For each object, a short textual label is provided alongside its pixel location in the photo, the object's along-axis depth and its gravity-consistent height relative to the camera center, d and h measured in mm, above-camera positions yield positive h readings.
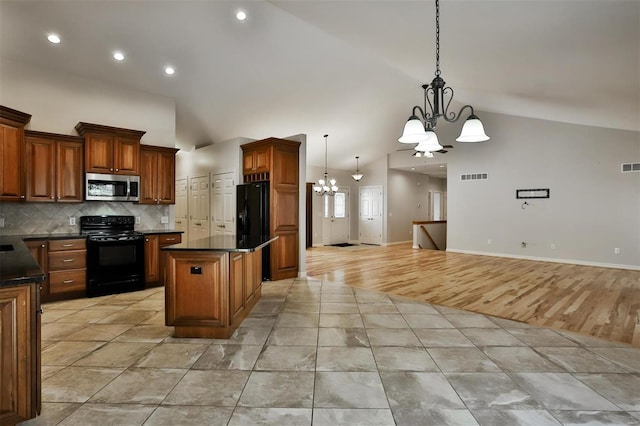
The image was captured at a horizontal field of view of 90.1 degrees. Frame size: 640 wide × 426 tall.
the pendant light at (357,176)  10351 +1227
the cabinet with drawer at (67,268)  4074 -691
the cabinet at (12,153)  3701 +743
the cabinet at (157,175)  5102 +665
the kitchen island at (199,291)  2992 -716
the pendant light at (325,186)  9586 +891
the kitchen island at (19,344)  1588 -656
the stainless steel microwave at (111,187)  4480 +409
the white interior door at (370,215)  11281 -41
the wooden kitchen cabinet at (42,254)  3902 -475
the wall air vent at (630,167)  6496 +925
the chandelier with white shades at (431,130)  2592 +700
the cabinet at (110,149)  4445 +964
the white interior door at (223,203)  6617 +245
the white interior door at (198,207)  7516 +196
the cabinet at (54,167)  4109 +647
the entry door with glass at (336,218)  11203 -139
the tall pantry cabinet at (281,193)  5430 +375
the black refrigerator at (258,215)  5445 -8
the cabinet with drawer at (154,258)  4805 -651
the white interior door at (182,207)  8281 +214
